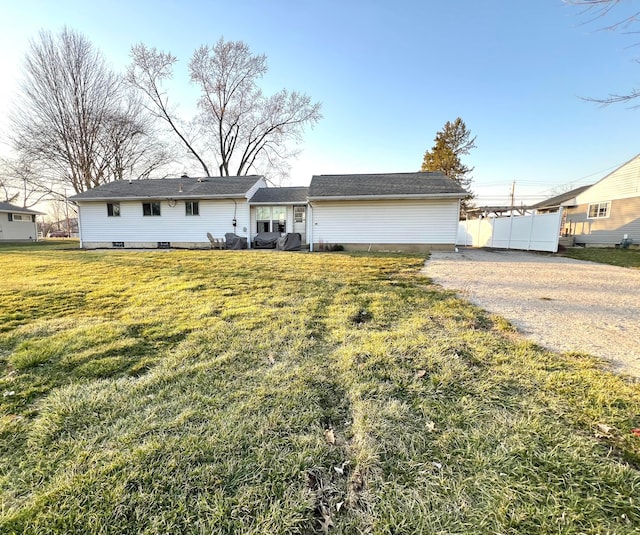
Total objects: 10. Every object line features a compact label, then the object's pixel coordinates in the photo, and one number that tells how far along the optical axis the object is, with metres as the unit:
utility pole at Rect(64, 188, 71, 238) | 46.16
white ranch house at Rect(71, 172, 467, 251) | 13.57
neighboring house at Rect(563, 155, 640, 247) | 16.55
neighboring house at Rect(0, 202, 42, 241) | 25.38
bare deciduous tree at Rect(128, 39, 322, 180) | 24.62
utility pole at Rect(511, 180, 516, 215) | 36.88
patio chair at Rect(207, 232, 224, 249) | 14.77
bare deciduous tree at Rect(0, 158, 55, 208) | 23.80
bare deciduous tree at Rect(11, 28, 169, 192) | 22.08
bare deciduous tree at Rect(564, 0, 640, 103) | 4.77
